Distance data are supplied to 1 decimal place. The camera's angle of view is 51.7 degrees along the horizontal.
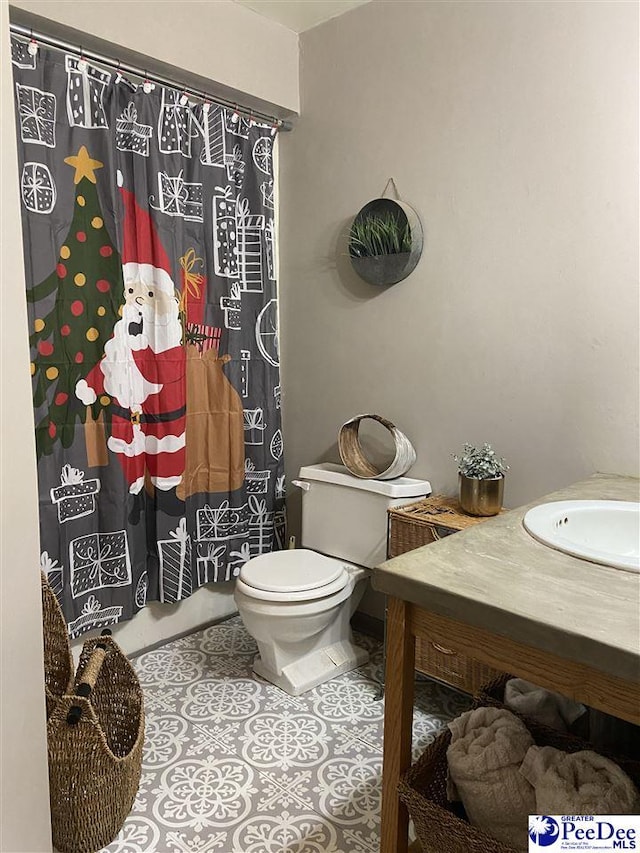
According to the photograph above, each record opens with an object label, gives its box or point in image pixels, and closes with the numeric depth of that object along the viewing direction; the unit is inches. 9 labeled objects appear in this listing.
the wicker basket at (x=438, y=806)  49.4
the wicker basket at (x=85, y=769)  60.8
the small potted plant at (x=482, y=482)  82.7
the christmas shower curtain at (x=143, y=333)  83.8
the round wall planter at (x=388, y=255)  96.0
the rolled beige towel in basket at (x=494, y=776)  51.3
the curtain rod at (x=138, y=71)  80.5
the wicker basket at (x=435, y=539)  80.1
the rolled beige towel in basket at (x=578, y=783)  48.6
